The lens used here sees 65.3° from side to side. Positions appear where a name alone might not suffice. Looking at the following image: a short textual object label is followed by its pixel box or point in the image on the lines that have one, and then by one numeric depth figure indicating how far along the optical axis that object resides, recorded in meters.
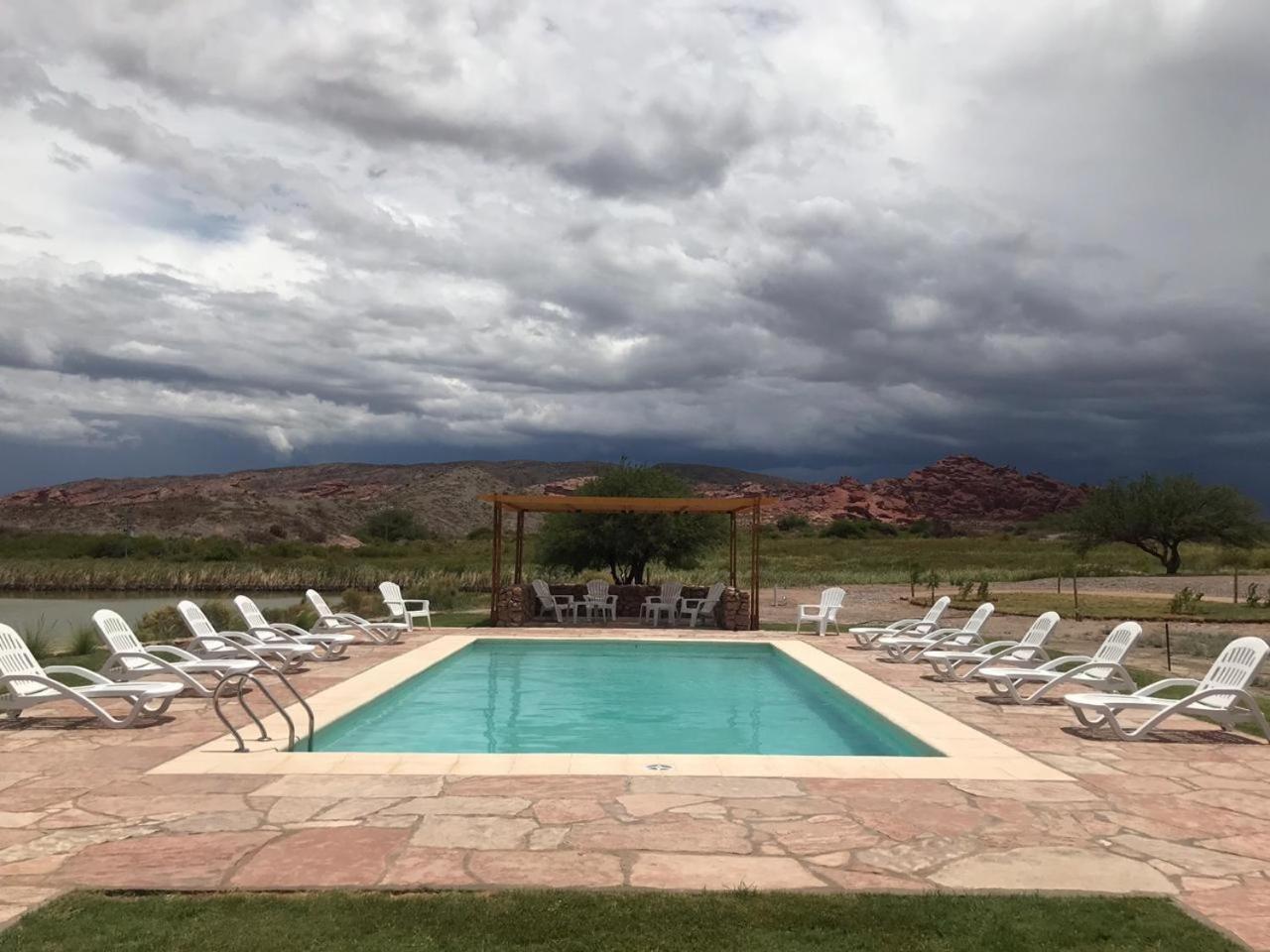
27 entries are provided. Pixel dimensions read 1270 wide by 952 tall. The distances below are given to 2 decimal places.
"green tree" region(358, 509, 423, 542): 62.44
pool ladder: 5.91
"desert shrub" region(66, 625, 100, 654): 12.02
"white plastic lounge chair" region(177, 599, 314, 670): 9.29
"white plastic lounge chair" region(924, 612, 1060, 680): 9.73
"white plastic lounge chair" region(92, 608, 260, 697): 7.54
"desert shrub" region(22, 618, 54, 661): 11.16
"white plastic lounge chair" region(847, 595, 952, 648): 12.56
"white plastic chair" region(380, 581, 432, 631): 14.28
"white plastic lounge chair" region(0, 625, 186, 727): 6.71
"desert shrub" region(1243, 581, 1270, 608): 19.61
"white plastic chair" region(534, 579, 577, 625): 17.23
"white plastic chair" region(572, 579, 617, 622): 17.59
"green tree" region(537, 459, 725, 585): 21.88
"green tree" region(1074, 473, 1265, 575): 41.00
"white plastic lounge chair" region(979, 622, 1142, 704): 8.23
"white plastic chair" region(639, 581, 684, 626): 17.34
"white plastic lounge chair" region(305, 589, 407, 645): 12.33
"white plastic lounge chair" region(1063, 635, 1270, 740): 6.80
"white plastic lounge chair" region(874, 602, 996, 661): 11.19
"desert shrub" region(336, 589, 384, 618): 18.55
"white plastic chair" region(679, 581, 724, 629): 17.22
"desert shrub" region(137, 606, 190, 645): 13.16
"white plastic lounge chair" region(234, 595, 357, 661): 10.79
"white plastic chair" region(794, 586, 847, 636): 15.18
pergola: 16.05
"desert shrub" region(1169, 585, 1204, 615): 18.41
